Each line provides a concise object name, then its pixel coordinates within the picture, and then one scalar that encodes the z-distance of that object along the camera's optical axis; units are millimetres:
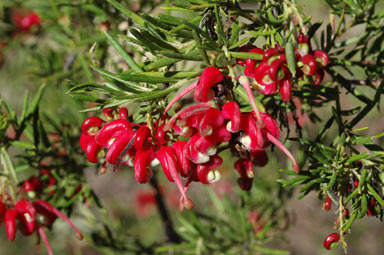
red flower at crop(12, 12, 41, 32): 439
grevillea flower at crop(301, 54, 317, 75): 249
